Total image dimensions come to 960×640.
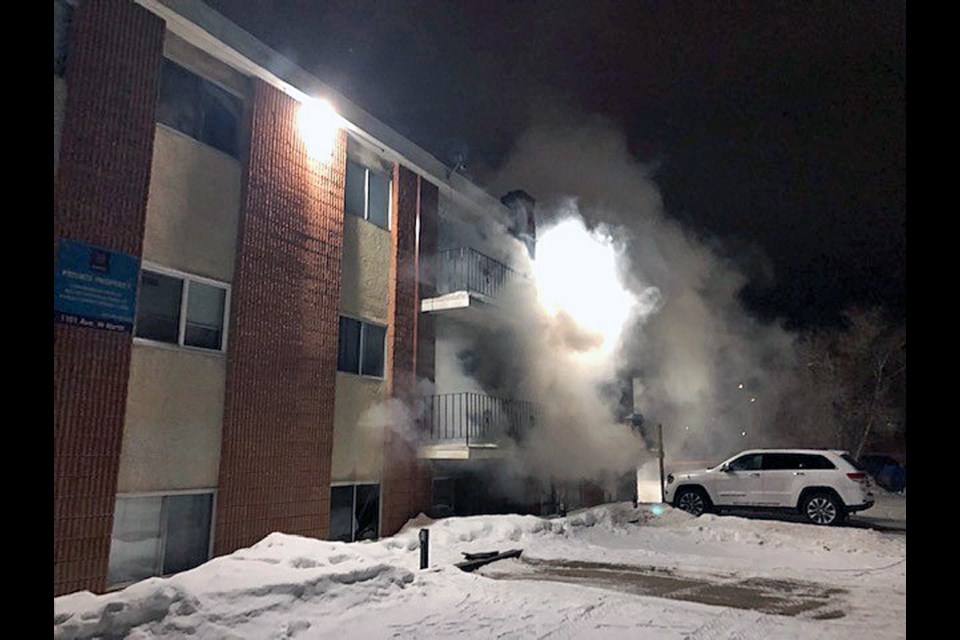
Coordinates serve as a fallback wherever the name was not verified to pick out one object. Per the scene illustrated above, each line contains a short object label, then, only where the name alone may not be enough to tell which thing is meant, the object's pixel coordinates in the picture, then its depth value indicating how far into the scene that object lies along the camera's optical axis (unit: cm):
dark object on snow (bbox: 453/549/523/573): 944
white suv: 1292
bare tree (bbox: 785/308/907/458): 2653
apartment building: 718
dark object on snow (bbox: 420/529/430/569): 877
